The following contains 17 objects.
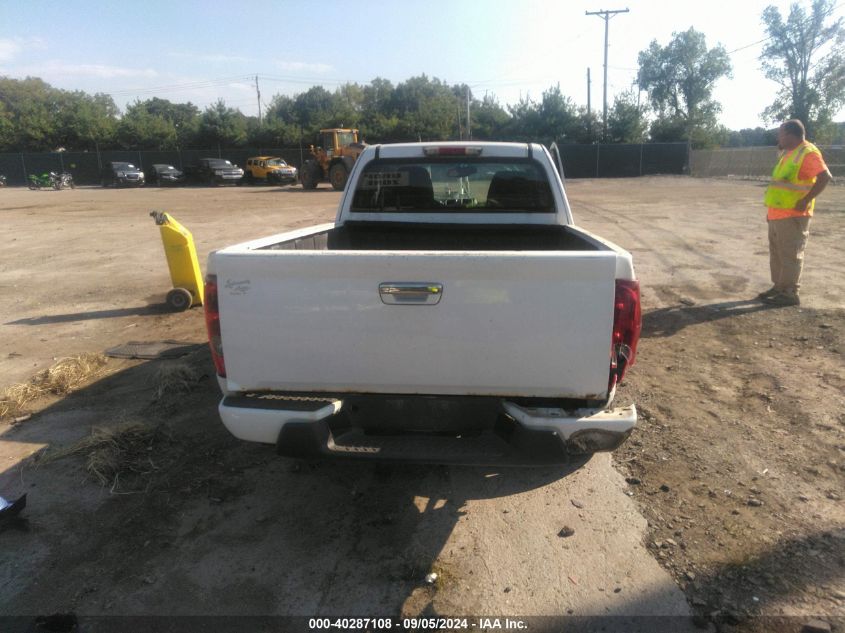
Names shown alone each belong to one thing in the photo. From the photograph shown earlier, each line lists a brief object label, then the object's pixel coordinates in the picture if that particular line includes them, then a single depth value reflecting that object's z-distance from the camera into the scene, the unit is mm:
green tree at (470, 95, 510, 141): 51250
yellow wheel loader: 29719
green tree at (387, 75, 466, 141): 51125
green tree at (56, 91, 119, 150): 53594
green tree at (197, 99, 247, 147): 52594
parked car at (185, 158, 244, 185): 41375
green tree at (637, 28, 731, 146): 68125
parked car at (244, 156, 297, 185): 39375
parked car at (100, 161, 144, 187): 42469
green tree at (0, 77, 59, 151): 53531
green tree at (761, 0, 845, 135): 49344
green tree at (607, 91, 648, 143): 45406
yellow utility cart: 7367
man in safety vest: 6625
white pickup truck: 2574
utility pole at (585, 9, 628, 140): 45438
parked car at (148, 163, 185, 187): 43062
